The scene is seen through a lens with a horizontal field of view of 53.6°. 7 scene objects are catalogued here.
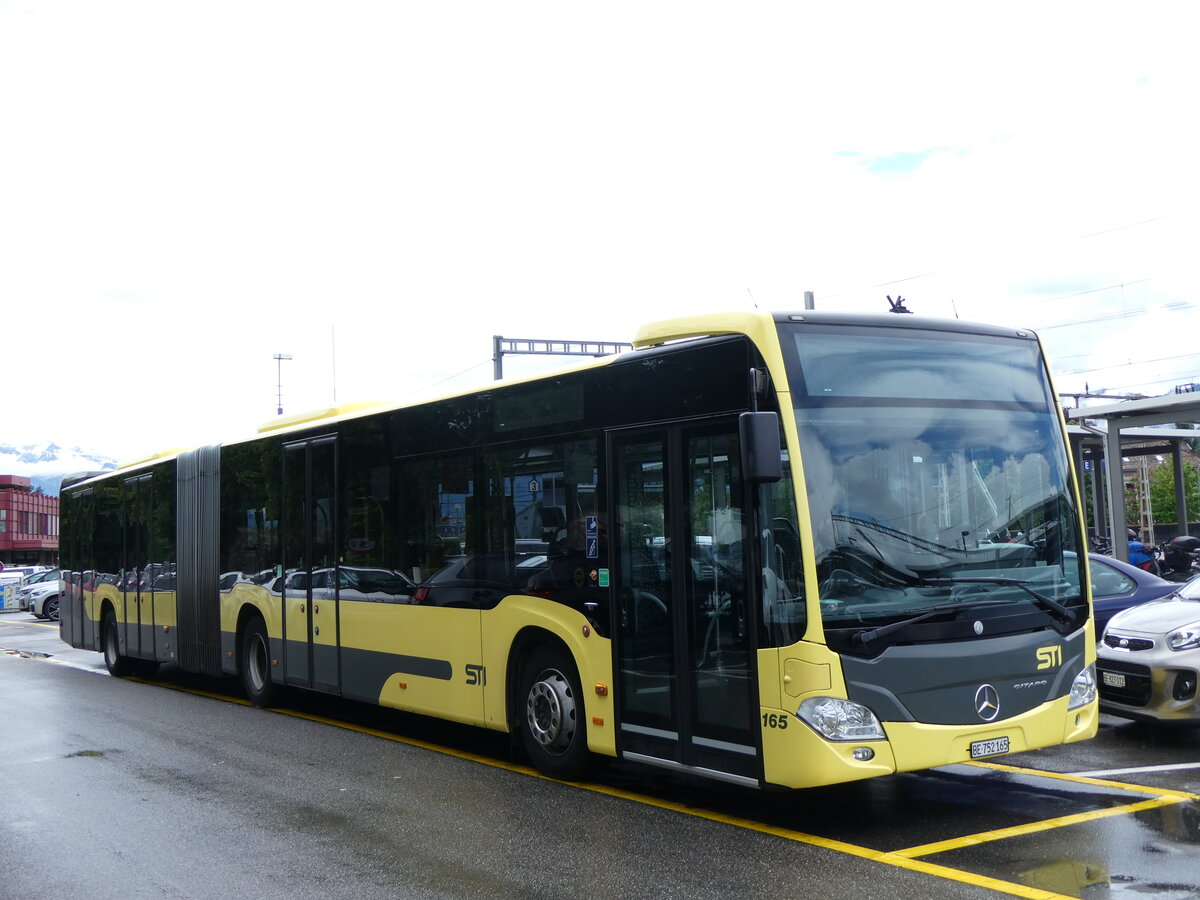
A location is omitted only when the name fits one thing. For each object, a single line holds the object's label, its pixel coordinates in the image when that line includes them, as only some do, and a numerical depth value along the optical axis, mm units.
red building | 104188
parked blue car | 11289
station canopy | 18125
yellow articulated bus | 6574
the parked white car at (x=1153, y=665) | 8789
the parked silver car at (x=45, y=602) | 39938
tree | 79312
